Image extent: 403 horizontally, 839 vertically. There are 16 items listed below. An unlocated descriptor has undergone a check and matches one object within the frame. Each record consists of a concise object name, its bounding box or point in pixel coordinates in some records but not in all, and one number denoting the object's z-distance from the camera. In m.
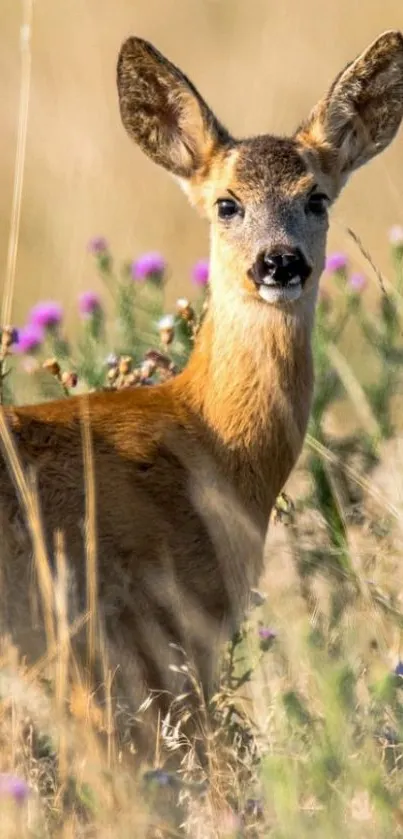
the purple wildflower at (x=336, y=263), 13.48
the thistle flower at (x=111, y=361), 12.35
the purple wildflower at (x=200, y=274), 13.74
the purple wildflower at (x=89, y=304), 13.16
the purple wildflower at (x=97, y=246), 13.49
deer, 9.80
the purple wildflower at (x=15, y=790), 7.68
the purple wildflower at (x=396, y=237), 12.79
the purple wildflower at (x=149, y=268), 13.23
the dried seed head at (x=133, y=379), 12.12
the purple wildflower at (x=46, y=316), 13.01
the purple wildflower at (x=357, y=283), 13.53
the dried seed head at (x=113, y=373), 12.10
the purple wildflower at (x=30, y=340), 12.90
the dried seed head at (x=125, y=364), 11.89
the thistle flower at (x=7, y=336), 11.86
